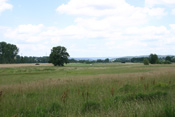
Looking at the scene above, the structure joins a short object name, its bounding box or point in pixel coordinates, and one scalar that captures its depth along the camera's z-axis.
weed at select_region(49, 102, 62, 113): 6.49
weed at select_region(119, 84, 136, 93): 9.89
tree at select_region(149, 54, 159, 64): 112.29
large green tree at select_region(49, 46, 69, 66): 93.50
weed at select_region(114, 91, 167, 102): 7.52
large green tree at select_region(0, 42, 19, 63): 129.25
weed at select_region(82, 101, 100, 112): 6.39
